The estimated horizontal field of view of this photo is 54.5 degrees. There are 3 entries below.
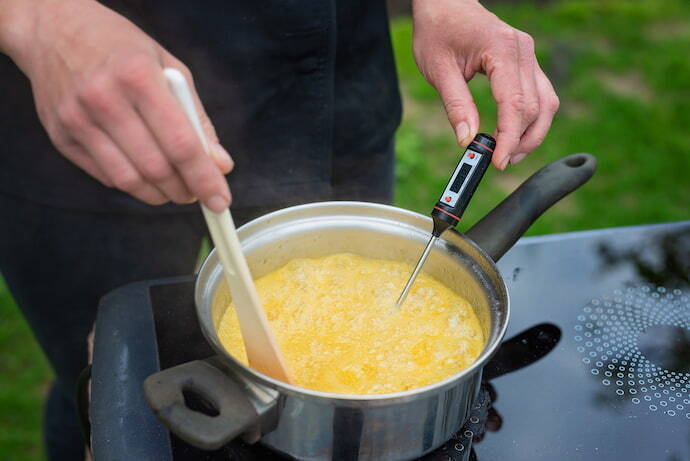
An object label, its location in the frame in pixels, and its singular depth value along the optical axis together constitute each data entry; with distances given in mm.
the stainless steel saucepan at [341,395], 830
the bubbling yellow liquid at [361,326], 1000
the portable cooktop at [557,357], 988
